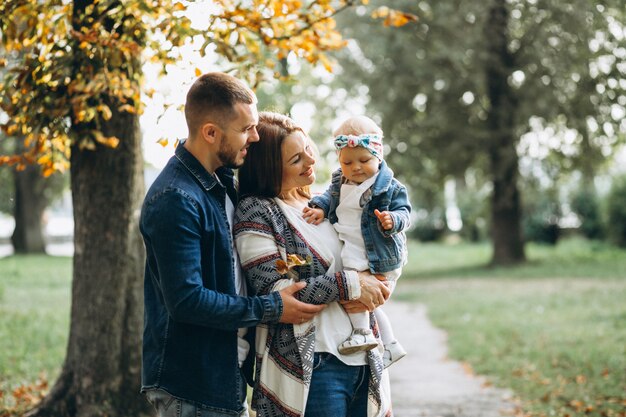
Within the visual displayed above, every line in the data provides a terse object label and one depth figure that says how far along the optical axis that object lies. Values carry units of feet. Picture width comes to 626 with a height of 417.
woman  9.82
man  9.16
